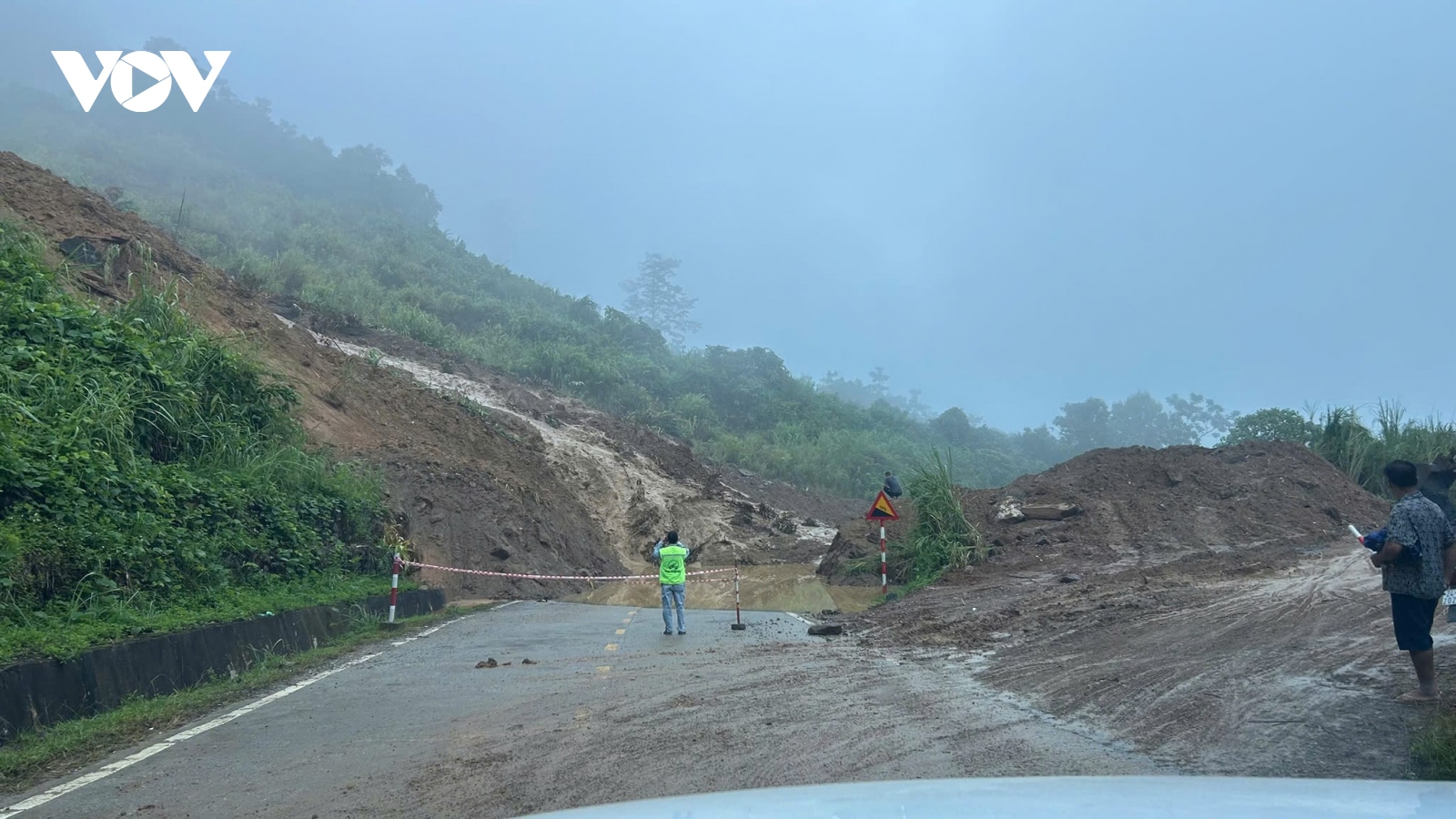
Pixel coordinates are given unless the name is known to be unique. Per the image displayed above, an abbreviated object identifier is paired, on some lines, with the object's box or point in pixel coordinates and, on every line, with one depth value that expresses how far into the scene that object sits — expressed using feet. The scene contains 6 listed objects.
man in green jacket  48.42
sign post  63.46
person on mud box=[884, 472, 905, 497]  79.65
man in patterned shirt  21.72
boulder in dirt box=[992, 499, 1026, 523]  70.44
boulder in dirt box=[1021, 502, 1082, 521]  69.87
